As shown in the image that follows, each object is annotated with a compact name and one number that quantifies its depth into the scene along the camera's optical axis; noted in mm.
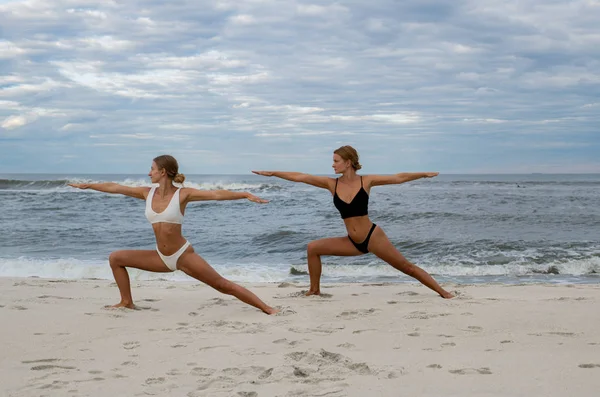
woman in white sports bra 6188
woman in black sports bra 7008
